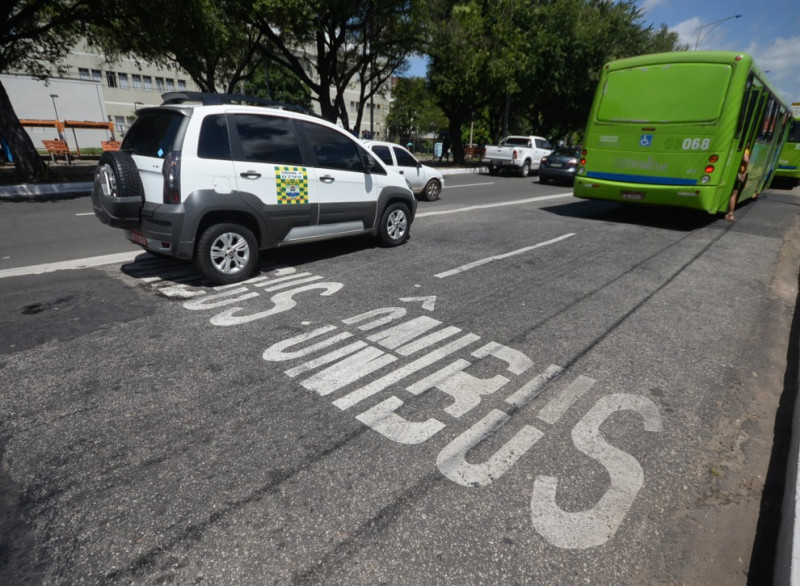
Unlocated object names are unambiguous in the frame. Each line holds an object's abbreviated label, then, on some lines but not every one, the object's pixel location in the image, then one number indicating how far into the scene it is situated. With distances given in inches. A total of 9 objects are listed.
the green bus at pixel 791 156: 724.0
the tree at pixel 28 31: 508.1
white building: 1346.0
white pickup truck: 842.2
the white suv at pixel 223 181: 176.1
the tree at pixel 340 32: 649.6
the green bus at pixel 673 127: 317.7
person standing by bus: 373.4
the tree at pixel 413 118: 2225.6
